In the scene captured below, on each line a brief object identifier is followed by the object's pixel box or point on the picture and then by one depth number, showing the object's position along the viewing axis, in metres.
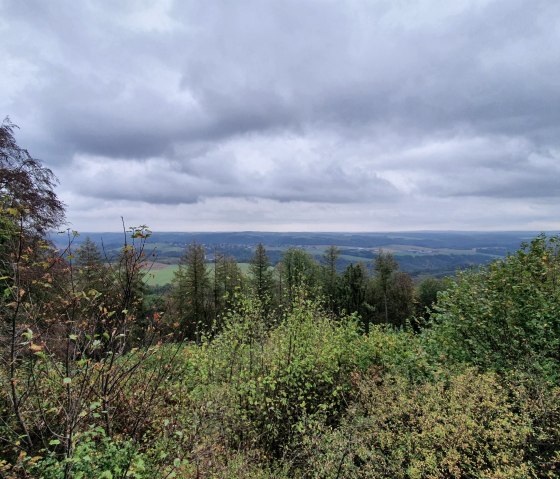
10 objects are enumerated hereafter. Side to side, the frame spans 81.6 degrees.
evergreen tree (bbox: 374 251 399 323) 43.78
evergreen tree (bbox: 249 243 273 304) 38.56
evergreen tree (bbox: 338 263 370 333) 36.81
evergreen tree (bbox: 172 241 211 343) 32.72
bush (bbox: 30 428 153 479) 3.29
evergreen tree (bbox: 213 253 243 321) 33.94
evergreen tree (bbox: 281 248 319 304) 39.47
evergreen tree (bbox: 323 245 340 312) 43.74
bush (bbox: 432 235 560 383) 7.01
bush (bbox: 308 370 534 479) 4.53
